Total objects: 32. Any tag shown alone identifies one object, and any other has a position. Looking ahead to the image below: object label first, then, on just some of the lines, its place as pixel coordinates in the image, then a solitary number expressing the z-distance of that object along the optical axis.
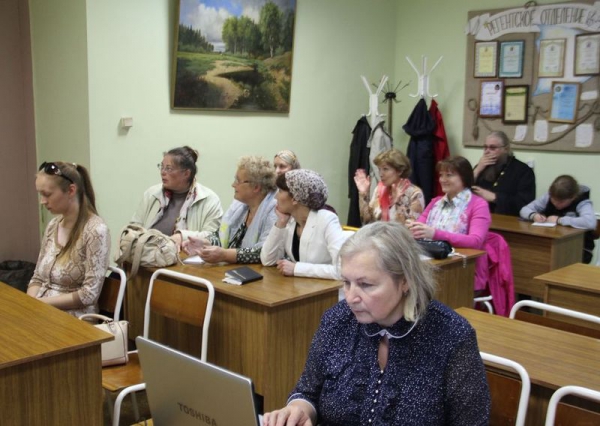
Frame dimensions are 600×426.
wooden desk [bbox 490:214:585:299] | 4.17
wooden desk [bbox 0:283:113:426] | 1.86
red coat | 5.84
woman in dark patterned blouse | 1.46
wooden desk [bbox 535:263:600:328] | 2.93
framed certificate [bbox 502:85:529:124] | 5.54
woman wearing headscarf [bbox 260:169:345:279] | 2.98
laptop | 1.21
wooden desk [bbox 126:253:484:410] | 2.69
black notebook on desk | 2.84
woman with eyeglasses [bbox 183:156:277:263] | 3.33
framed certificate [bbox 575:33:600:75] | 5.10
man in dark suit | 5.10
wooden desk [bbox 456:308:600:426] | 1.84
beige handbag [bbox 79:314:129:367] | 2.59
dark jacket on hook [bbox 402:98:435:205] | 5.78
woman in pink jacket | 3.66
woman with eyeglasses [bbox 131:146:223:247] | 3.70
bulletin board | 5.16
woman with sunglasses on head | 2.79
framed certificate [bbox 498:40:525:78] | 5.55
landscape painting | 4.52
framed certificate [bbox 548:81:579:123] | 5.24
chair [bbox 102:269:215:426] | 2.49
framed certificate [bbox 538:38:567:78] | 5.30
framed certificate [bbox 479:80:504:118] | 5.70
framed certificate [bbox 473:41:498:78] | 5.71
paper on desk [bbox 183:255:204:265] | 3.26
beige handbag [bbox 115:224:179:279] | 3.14
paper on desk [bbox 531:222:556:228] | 4.48
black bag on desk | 3.31
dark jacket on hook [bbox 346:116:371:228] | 5.82
